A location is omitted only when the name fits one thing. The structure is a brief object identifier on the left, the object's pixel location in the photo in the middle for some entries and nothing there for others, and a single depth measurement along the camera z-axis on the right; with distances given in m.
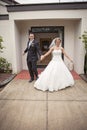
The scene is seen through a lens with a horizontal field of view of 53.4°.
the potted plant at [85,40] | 3.43
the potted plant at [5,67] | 3.96
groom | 3.04
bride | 2.71
